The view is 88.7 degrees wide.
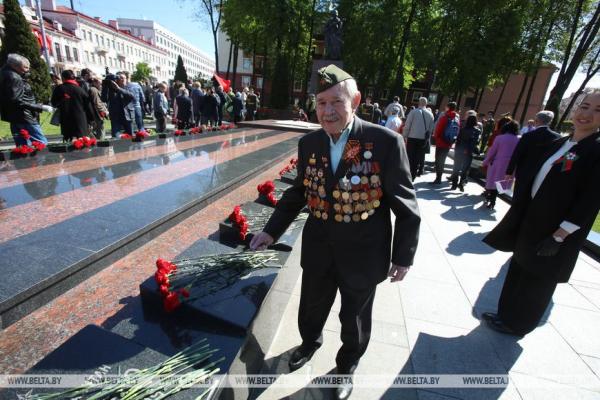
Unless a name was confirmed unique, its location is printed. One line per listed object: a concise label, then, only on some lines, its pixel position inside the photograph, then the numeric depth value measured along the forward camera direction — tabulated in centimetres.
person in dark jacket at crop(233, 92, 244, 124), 1459
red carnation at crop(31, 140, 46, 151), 489
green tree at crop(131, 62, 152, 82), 5277
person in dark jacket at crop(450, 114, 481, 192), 730
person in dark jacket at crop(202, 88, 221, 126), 1138
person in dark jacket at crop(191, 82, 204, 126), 1127
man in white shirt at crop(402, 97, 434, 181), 736
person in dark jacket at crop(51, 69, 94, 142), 601
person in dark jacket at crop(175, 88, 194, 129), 1046
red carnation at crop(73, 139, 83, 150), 538
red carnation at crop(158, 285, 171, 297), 172
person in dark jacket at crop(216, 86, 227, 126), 1274
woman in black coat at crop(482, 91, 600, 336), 216
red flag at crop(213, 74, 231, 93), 1540
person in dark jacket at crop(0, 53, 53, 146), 464
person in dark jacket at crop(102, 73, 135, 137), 770
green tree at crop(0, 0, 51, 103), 1580
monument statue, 1442
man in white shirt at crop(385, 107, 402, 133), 748
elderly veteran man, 161
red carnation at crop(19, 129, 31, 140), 489
